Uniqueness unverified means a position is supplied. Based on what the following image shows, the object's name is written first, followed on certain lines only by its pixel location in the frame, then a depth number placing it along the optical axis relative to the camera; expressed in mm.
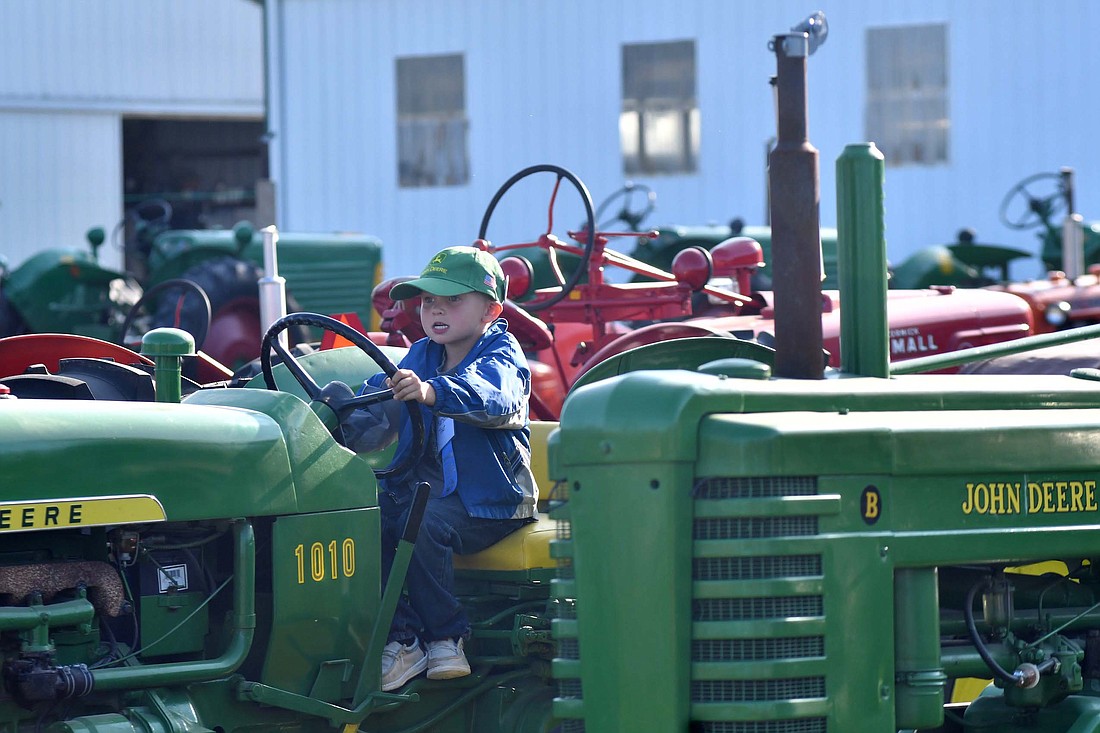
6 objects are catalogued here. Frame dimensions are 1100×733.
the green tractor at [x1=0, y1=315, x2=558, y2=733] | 6828
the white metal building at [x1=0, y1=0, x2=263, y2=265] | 47281
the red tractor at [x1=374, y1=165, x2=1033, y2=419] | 13422
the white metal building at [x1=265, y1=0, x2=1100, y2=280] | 34937
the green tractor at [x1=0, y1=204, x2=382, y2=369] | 23062
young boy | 8062
